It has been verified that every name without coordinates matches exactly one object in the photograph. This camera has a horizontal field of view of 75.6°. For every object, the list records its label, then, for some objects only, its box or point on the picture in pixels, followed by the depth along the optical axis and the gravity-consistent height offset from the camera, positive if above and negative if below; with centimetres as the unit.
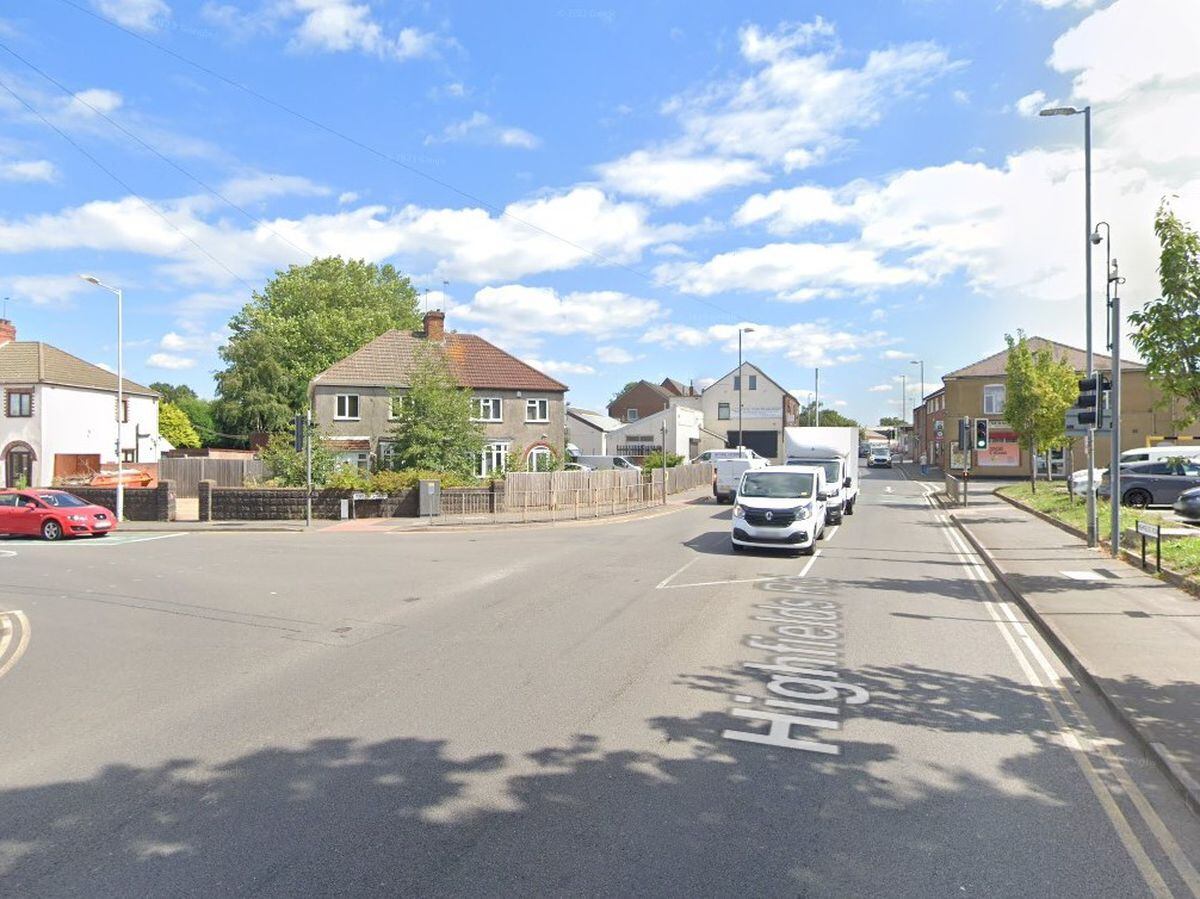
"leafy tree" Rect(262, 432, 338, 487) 2819 -45
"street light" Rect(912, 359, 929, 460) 7369 +258
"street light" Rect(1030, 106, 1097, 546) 1642 +505
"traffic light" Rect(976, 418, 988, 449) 2820 +86
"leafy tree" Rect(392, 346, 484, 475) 2900 +93
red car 2161 -189
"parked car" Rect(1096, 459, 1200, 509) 2469 -64
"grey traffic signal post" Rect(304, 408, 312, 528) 2473 -40
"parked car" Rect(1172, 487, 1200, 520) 1848 -100
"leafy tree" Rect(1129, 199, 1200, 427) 1088 +195
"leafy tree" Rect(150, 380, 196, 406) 9310 +747
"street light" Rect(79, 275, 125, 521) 2569 -82
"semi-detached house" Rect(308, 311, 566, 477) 3825 +299
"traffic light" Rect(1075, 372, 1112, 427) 1527 +121
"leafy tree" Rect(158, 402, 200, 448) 6612 +206
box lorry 2373 +18
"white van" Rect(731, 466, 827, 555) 1565 -111
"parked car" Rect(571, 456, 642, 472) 4504 -41
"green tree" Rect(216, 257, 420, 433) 5434 +854
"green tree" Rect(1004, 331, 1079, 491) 2852 +242
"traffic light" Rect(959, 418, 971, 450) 2820 +96
